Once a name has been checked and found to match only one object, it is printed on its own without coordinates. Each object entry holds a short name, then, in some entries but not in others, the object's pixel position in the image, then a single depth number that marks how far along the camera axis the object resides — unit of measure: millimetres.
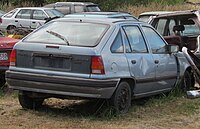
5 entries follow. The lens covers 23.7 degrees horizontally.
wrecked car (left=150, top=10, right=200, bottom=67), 11562
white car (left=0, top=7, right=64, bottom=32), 24578
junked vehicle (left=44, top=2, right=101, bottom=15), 27678
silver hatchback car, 7000
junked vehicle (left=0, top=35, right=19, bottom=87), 9172
